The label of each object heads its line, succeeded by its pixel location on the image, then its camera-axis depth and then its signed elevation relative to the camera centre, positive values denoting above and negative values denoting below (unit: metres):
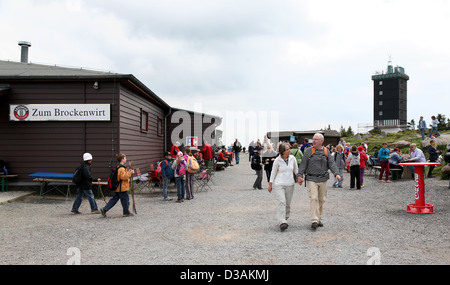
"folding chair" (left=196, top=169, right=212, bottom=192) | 13.75 -1.34
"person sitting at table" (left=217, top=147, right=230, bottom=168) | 24.04 -0.96
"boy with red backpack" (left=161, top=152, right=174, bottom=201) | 10.88 -0.84
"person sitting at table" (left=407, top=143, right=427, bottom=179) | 12.16 -0.36
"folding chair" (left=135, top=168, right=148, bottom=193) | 11.96 -1.69
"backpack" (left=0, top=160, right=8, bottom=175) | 11.63 -0.87
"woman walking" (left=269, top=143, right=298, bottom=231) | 6.80 -0.71
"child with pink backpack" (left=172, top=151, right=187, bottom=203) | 10.49 -0.89
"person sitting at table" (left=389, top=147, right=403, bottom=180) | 15.95 -0.76
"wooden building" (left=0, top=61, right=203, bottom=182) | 11.83 +0.75
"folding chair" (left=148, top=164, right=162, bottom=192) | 12.21 -1.20
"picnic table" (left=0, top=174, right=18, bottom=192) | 11.48 -1.24
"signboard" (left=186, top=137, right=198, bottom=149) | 22.05 +0.23
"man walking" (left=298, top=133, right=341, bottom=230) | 6.79 -0.55
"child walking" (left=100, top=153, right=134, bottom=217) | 8.30 -1.08
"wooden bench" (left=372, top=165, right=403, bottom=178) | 15.84 -1.14
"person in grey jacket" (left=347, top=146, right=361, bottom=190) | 13.15 -0.88
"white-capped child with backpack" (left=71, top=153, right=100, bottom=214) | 8.80 -1.01
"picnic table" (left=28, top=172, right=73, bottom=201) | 10.52 -1.16
